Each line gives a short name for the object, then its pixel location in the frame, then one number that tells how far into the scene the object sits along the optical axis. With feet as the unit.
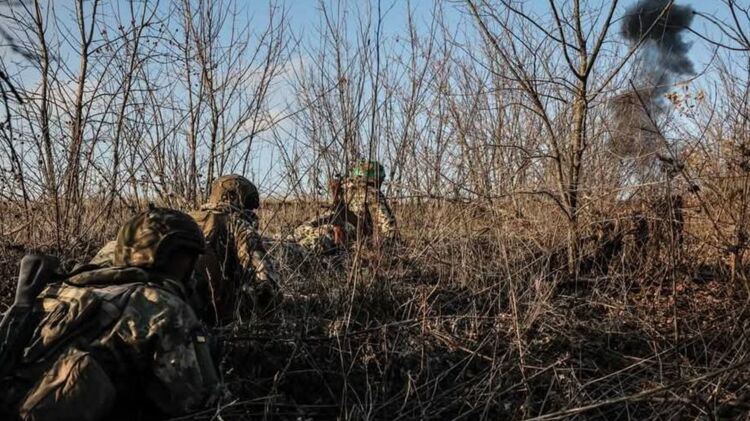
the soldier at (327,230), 15.79
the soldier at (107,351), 7.75
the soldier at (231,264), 13.34
